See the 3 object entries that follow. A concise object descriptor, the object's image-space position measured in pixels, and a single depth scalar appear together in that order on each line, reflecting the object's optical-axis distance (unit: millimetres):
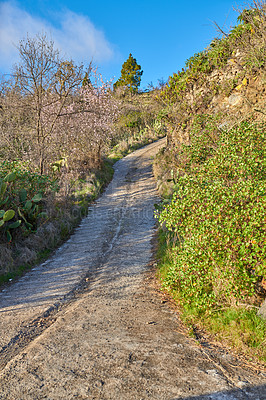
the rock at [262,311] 3664
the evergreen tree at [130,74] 40719
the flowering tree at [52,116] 10602
